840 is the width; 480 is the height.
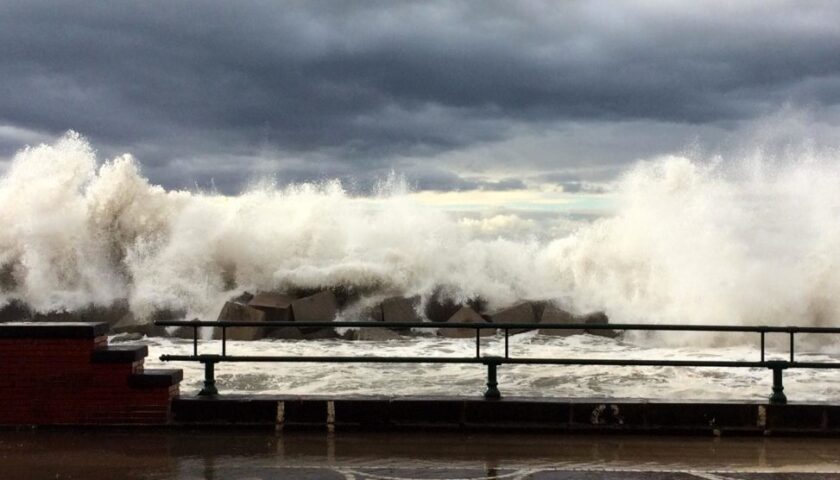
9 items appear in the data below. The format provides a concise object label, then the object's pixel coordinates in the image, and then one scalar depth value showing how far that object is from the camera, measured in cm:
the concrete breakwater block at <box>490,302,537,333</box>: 2425
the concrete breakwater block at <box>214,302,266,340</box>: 2216
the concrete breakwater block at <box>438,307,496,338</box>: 2226
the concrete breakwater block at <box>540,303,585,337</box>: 2467
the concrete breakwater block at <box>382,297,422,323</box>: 2539
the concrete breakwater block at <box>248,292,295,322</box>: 2289
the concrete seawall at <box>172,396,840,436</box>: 841
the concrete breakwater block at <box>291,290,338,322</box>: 2369
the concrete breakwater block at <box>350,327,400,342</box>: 2167
